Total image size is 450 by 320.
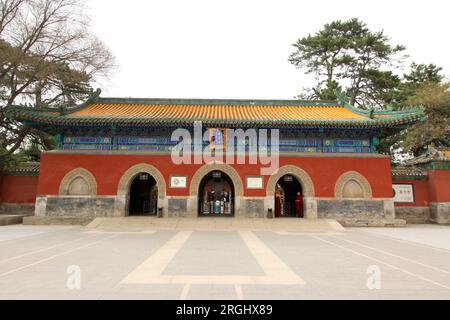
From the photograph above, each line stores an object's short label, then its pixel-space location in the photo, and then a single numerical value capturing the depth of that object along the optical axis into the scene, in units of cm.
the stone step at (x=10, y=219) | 1338
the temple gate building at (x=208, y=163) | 1399
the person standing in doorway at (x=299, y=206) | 1550
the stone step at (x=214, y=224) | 1255
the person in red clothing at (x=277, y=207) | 1560
